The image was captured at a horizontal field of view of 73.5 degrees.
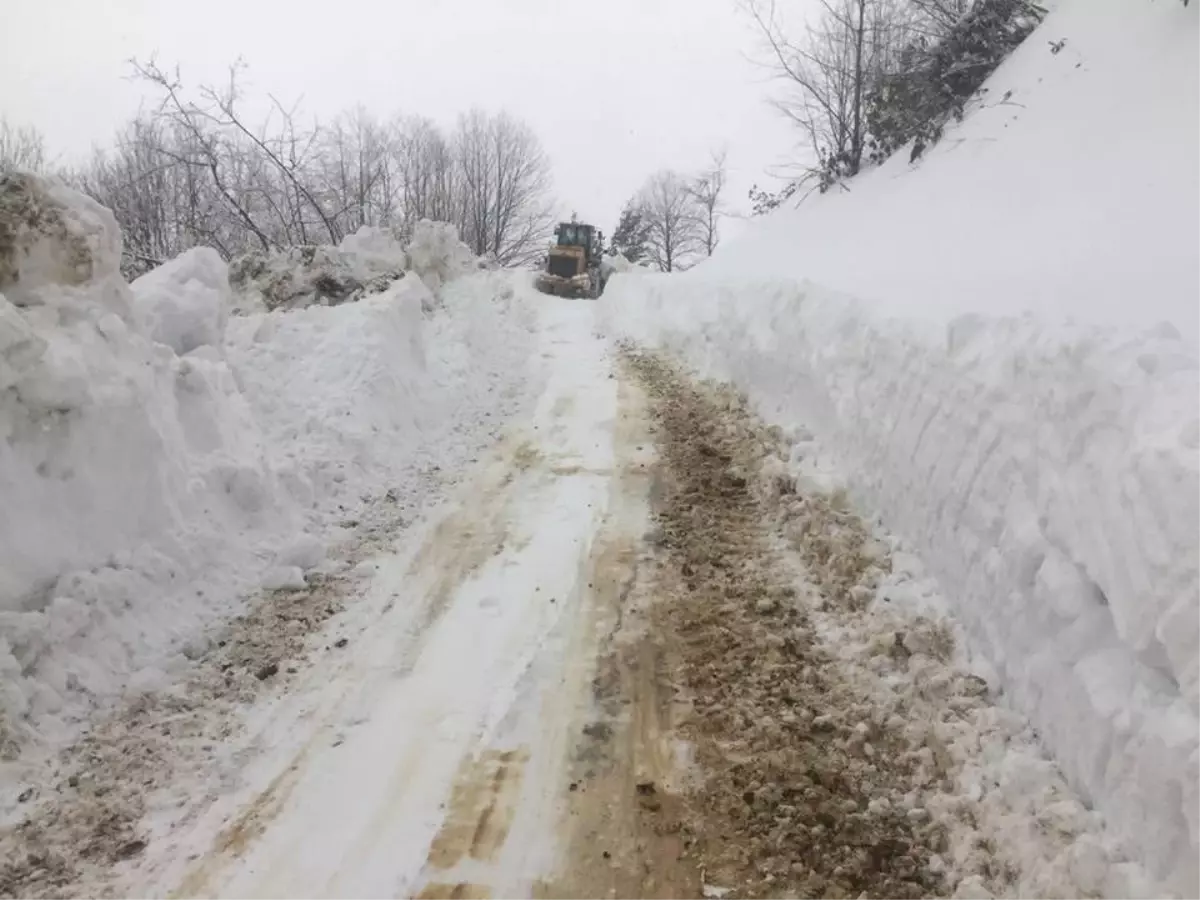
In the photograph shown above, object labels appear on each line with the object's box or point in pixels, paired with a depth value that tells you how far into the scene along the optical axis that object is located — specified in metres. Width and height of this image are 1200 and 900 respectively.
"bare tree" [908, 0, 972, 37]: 15.09
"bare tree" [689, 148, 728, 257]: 55.47
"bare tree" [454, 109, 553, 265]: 53.91
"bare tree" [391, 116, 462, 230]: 52.12
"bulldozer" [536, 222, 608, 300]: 32.03
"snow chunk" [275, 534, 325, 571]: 5.92
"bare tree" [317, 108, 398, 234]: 26.18
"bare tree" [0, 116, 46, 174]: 36.59
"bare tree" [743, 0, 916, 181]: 17.53
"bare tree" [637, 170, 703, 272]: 60.00
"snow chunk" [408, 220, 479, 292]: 15.92
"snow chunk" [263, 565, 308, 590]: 5.62
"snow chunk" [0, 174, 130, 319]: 5.23
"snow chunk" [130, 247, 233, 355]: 7.14
